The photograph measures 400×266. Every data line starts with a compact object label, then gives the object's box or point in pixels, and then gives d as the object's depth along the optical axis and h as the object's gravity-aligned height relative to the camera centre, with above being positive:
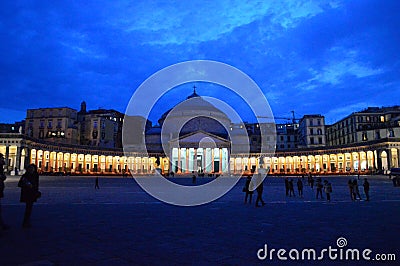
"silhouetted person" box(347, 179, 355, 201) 17.02 -1.48
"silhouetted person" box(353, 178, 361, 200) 17.10 -1.48
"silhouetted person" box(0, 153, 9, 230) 7.64 -0.36
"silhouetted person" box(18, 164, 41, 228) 8.15 -0.69
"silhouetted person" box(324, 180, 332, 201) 17.03 -1.50
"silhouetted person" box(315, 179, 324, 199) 18.97 -1.47
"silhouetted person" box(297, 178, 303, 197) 20.34 -1.54
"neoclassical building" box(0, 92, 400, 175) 60.44 +2.51
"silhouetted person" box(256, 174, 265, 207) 14.32 -1.22
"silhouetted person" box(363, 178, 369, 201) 17.06 -1.45
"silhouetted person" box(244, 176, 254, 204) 15.76 -1.36
